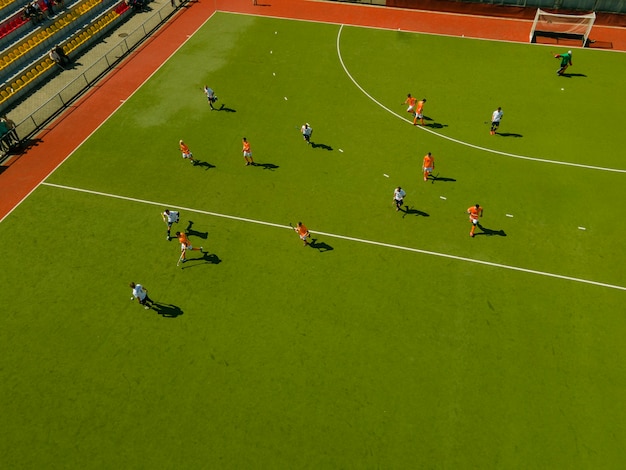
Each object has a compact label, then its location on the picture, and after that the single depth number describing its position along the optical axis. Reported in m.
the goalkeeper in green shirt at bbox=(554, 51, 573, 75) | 30.70
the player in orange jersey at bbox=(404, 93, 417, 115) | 28.62
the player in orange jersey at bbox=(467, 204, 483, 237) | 21.85
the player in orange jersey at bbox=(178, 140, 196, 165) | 26.27
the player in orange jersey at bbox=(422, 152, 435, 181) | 24.22
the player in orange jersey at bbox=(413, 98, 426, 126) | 27.85
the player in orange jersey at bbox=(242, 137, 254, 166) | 26.00
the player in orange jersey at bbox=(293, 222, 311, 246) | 22.11
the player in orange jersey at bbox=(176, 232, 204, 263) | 21.72
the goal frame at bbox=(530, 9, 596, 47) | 34.88
